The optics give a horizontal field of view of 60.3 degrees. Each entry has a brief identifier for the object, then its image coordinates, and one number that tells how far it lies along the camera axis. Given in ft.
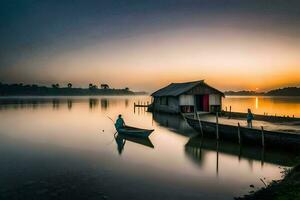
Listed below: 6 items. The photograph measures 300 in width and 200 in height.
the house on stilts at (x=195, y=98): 139.13
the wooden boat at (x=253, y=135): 59.12
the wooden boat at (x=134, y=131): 79.51
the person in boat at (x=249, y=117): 72.61
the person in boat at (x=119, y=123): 86.72
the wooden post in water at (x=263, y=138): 64.64
